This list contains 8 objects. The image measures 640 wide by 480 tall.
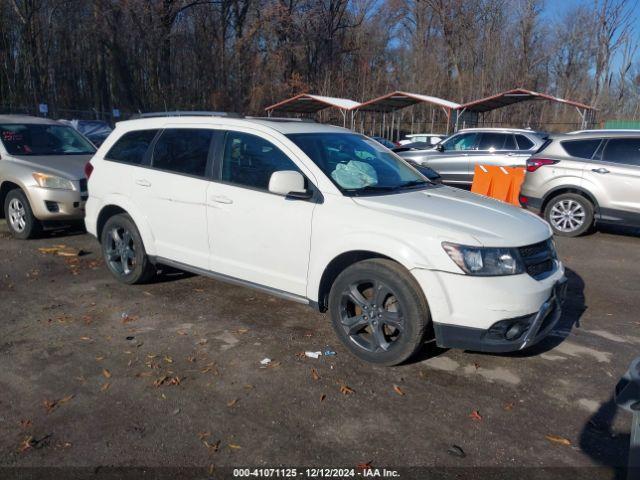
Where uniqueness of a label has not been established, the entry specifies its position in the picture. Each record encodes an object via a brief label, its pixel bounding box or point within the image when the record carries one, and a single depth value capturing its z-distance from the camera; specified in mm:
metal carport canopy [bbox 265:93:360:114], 24578
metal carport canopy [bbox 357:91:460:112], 24000
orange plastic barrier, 10500
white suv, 3668
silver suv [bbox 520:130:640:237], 8445
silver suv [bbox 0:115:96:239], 7484
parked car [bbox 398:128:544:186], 12344
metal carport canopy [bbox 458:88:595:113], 22555
